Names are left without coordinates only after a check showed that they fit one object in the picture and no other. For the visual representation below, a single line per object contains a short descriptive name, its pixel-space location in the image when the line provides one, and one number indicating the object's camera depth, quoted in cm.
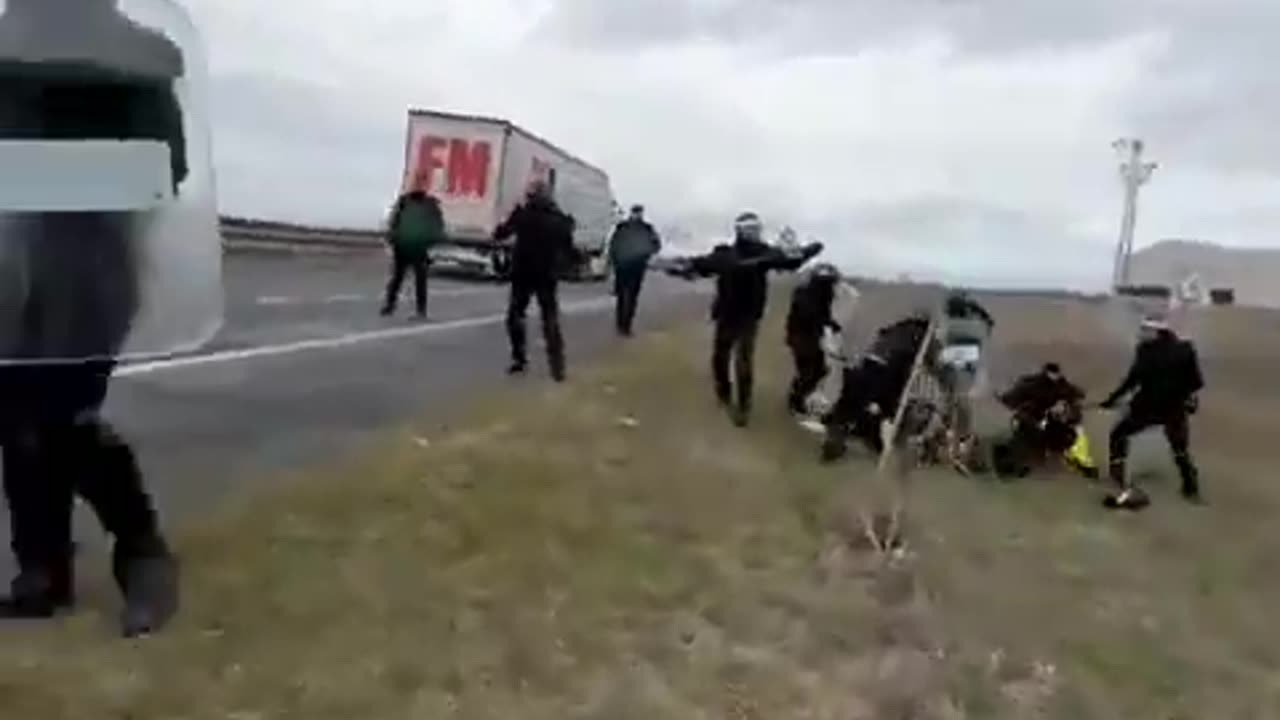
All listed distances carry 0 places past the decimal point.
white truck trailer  4081
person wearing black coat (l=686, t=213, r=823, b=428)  1444
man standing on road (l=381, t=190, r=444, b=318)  2225
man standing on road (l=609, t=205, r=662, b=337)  2295
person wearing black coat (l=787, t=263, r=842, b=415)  1628
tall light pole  6581
